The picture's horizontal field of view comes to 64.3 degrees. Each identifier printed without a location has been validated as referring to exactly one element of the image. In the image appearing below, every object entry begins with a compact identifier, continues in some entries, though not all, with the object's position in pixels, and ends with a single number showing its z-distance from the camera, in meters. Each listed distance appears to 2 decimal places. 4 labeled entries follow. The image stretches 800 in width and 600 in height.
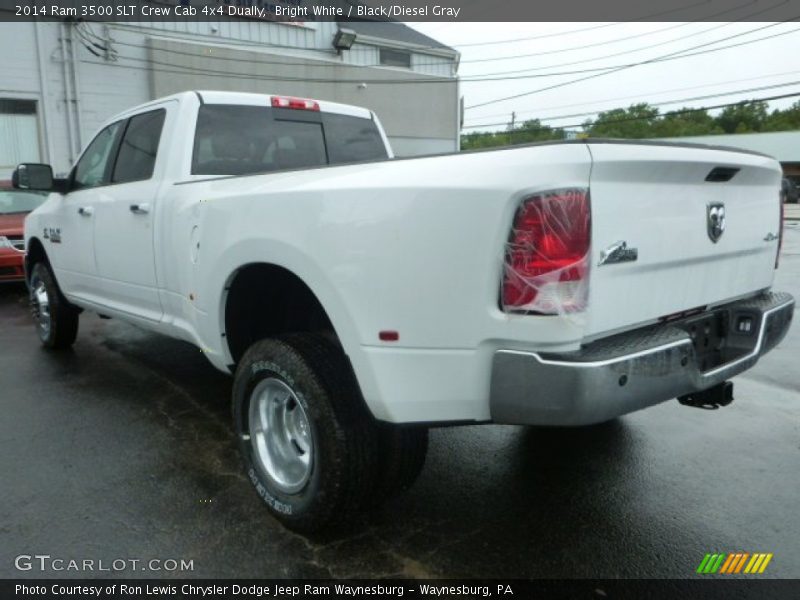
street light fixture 19.08
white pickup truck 1.99
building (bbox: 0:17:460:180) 14.09
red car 8.54
